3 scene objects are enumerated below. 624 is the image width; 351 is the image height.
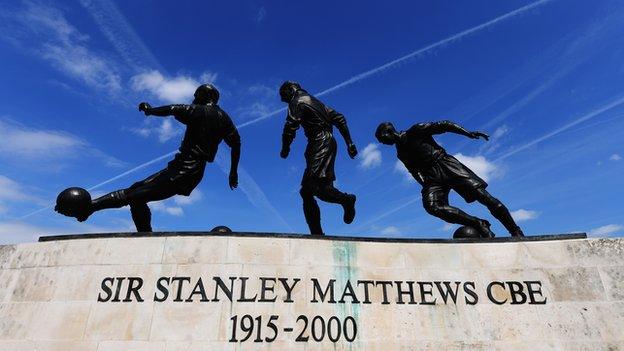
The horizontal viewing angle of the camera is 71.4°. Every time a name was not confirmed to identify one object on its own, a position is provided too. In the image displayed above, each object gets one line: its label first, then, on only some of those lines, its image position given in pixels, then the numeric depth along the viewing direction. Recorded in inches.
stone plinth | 224.7
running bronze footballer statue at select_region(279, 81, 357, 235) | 294.7
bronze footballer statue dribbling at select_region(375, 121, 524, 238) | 299.7
